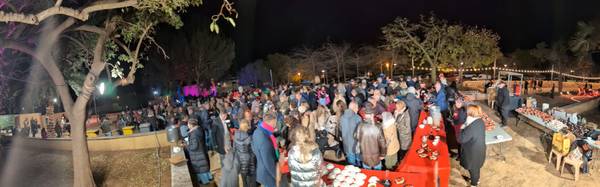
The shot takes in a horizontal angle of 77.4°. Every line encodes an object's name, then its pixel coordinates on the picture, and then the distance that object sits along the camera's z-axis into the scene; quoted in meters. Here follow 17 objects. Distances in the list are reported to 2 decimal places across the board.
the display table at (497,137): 7.70
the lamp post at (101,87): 9.52
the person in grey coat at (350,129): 7.18
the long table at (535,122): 10.61
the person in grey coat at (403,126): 7.55
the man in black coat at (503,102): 10.94
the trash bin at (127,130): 15.55
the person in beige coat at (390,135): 7.02
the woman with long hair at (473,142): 6.32
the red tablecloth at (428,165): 5.48
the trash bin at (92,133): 15.35
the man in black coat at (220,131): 8.30
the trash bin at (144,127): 15.52
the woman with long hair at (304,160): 4.61
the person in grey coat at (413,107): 9.28
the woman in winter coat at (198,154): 7.94
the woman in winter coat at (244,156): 6.13
